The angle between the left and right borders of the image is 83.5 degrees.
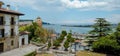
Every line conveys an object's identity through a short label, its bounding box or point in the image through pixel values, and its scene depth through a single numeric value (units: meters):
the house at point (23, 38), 13.10
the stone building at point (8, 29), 10.55
